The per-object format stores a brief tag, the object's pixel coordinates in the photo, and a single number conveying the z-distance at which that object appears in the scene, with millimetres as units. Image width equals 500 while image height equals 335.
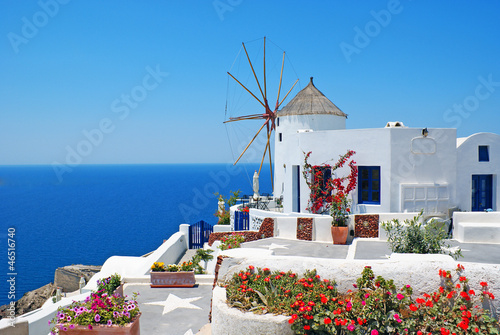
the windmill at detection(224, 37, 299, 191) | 32100
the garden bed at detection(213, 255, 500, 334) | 5770
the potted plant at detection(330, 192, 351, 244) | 14125
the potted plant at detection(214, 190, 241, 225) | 24828
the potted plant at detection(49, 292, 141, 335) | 6125
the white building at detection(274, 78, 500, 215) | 16562
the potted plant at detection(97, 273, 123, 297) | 8523
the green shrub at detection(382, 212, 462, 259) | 8797
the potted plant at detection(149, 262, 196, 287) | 11008
